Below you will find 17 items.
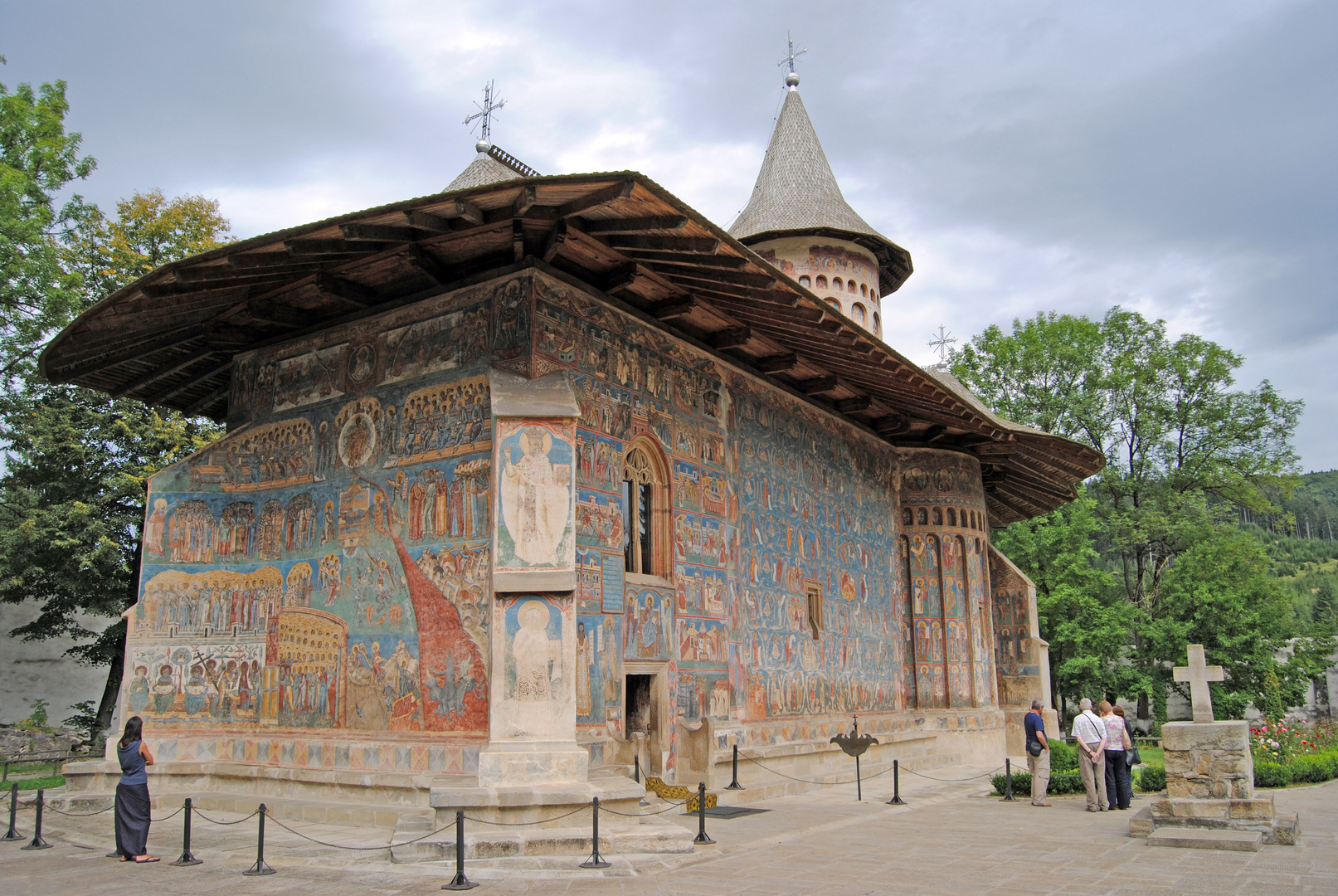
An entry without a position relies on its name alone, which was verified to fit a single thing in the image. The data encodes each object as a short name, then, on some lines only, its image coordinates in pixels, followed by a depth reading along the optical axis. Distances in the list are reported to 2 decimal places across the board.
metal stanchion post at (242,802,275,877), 7.45
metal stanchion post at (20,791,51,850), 9.02
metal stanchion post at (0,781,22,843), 9.57
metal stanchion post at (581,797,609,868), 7.46
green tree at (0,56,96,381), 18.23
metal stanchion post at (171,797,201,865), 8.10
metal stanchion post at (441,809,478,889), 6.93
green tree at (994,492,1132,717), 26.91
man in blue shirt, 12.06
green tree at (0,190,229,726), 18.28
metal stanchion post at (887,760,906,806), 12.32
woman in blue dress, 8.24
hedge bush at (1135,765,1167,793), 13.68
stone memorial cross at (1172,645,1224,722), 9.32
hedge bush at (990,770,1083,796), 13.29
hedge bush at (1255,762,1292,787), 13.87
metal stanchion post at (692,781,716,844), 8.62
